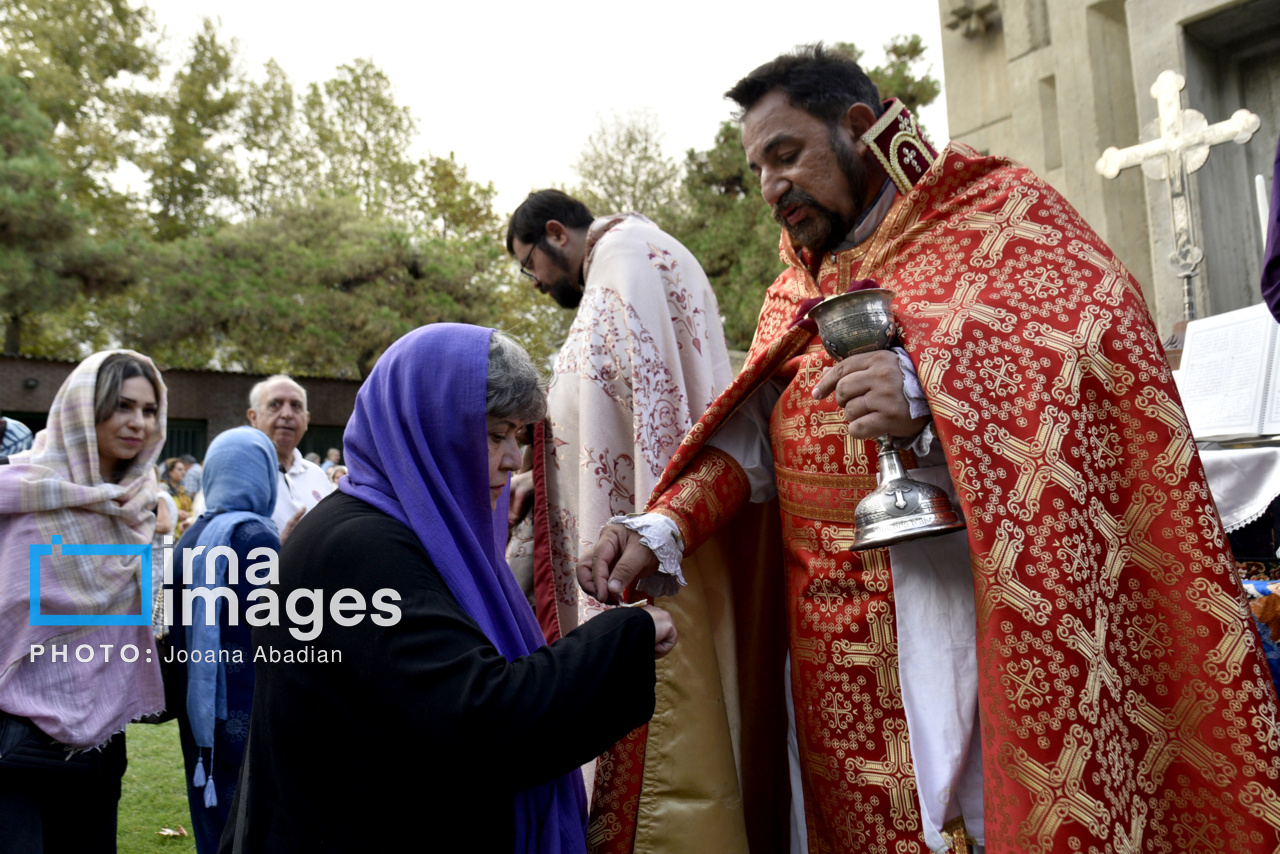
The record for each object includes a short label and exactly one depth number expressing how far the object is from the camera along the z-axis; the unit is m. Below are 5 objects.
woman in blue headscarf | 3.54
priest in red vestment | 1.65
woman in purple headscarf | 1.57
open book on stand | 3.12
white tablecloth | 2.91
